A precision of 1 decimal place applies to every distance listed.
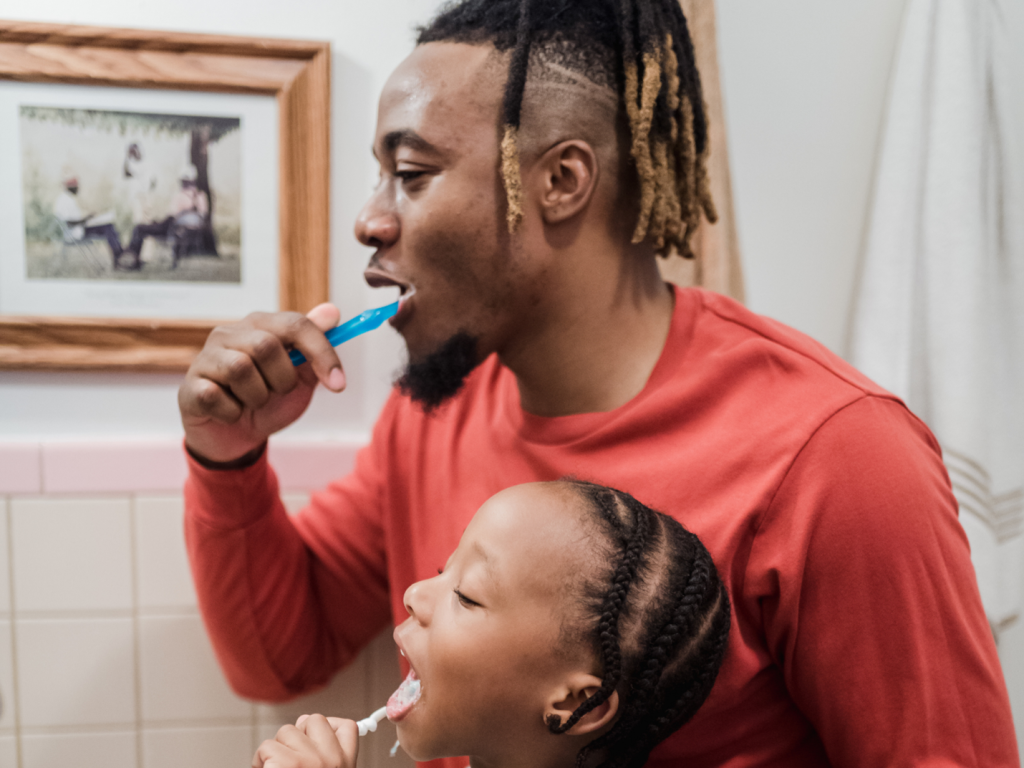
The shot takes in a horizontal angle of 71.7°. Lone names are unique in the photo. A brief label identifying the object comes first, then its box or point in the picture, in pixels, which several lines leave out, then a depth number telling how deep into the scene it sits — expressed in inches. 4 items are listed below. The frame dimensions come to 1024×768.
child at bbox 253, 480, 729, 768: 25.1
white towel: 40.7
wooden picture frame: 39.8
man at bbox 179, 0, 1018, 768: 27.0
